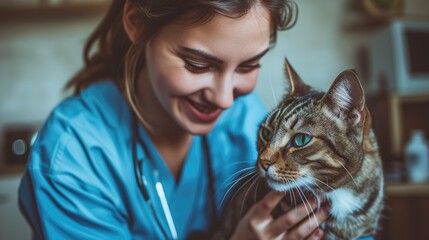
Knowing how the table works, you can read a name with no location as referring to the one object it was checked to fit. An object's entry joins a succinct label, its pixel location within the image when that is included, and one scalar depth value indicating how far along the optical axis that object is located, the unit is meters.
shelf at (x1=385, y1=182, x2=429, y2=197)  1.41
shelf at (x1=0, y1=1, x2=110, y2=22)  1.74
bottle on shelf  1.47
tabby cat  0.49
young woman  0.51
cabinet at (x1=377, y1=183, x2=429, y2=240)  1.43
